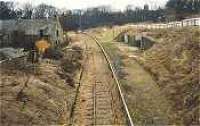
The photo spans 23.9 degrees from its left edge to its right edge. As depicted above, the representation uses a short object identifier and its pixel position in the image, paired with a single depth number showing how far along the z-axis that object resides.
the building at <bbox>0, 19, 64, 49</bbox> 64.00
